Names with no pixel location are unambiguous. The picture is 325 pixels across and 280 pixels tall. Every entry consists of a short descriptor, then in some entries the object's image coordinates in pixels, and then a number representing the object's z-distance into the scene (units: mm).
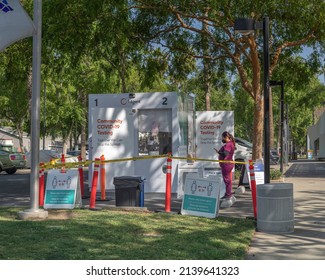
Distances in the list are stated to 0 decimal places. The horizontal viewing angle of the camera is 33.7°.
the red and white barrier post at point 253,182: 10797
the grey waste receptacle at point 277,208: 9234
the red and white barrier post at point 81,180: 14574
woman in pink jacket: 13211
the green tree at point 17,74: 23828
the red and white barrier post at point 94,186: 12133
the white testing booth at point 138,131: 15875
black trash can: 11992
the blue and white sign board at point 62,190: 11992
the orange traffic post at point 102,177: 14473
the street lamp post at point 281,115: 23803
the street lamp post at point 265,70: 10281
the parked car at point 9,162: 29281
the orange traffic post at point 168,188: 11547
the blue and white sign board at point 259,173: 14652
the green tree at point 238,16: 16094
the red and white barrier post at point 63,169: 12371
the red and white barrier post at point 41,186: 12398
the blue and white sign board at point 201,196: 10602
